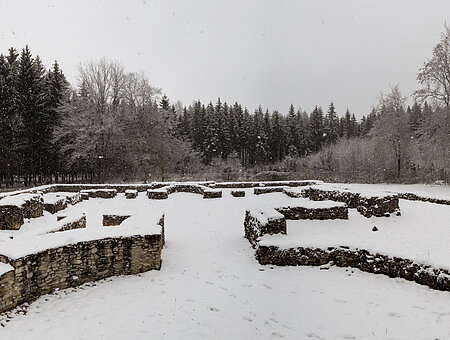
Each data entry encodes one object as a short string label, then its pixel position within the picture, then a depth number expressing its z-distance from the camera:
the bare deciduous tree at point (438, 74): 22.59
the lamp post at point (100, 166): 27.88
